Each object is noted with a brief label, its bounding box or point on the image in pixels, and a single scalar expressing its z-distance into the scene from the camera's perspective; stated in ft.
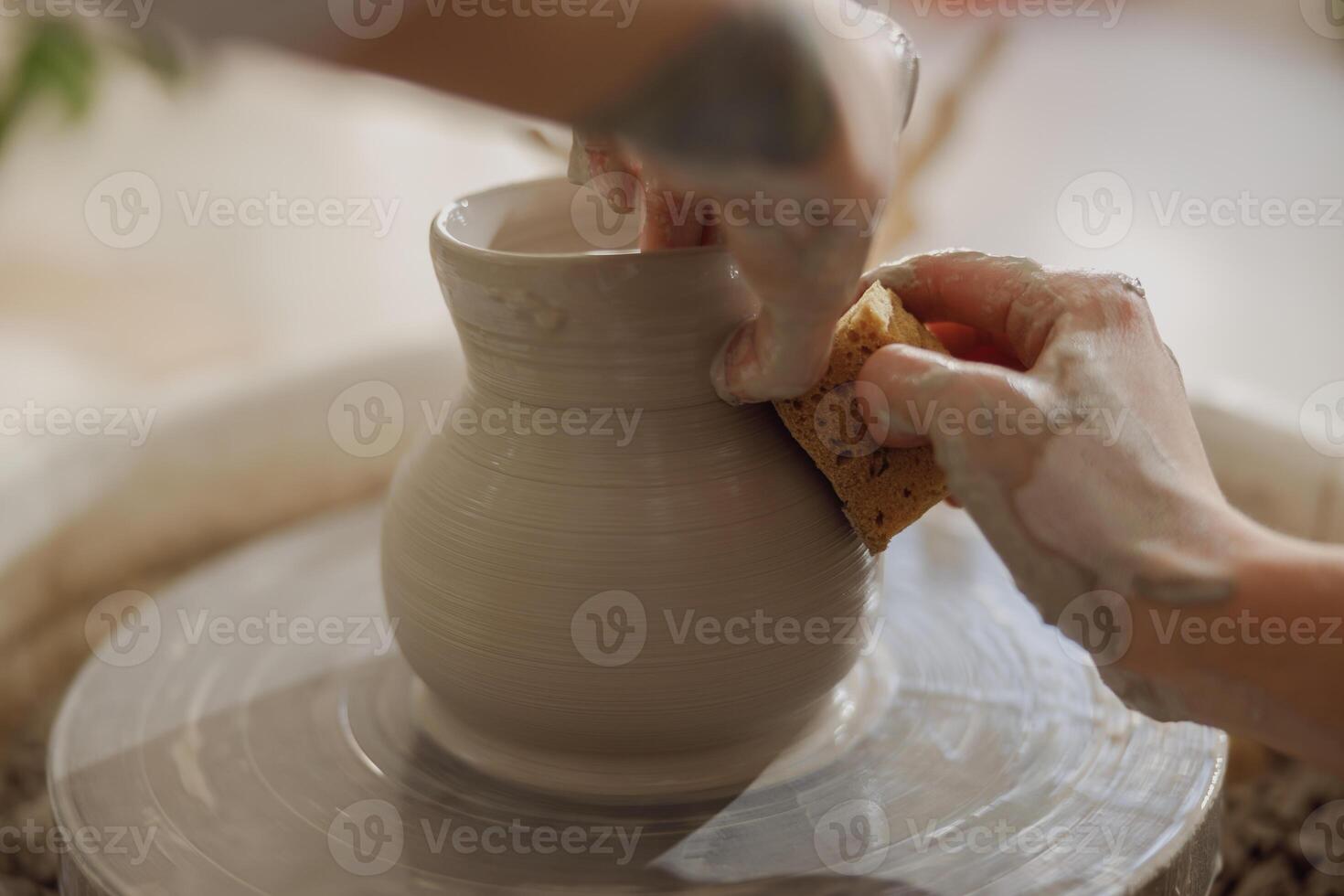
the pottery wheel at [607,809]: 2.15
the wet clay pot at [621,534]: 2.16
